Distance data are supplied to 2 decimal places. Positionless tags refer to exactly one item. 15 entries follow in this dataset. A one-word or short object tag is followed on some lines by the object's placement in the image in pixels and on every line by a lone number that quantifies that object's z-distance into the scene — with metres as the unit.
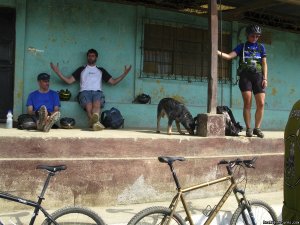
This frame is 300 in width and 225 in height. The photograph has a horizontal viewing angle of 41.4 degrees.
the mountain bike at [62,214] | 3.40
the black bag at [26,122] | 5.74
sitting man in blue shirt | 6.62
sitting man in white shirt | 7.16
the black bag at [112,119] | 6.90
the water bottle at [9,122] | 5.85
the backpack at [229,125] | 6.23
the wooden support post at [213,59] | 6.11
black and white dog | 6.12
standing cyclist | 6.18
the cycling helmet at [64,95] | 7.30
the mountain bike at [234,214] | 3.66
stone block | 5.93
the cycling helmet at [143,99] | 7.91
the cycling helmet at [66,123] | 6.42
